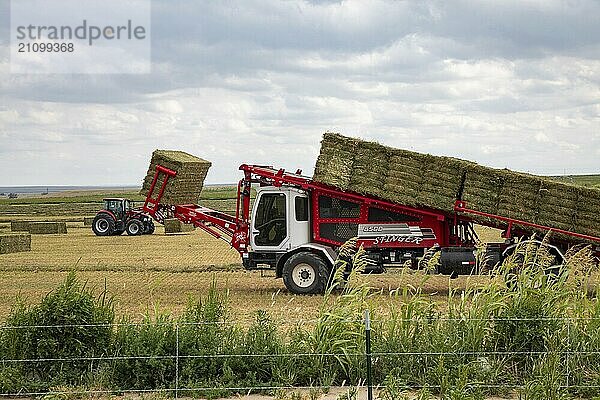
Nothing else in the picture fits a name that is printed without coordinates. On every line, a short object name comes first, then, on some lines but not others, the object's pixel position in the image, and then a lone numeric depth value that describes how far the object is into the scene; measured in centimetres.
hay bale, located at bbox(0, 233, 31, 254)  3484
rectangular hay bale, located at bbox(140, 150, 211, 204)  2058
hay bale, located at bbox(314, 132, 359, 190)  1862
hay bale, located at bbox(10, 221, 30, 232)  4988
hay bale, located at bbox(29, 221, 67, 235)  4881
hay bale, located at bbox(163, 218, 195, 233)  4890
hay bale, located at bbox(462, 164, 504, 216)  1823
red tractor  4562
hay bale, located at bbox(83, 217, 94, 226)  5744
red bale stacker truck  1864
